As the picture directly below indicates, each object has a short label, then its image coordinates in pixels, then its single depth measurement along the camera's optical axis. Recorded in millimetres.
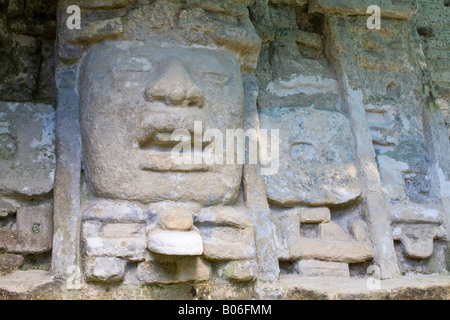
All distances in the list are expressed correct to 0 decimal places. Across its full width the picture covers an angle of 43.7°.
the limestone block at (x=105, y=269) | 2291
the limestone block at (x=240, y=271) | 2439
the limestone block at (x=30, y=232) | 2533
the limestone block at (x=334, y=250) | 2787
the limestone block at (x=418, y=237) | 3008
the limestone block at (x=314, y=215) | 2914
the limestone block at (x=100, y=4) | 2721
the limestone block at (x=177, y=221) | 2344
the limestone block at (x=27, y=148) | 2607
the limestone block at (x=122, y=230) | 2418
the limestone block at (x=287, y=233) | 2764
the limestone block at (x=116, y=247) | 2334
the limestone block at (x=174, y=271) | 2367
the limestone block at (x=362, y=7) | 3420
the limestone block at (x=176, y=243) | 2238
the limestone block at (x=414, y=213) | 3057
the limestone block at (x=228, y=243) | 2432
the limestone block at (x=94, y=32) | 2674
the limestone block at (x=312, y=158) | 2943
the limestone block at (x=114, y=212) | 2443
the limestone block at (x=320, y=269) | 2759
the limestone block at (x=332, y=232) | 2900
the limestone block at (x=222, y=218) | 2545
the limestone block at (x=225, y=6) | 2812
